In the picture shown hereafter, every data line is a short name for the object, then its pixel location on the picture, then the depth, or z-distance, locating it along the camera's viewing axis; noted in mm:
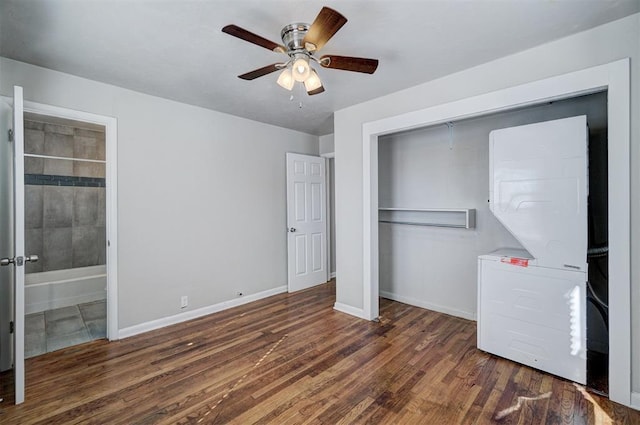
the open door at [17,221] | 2018
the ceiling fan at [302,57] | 1639
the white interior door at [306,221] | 4598
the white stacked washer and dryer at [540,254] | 2166
